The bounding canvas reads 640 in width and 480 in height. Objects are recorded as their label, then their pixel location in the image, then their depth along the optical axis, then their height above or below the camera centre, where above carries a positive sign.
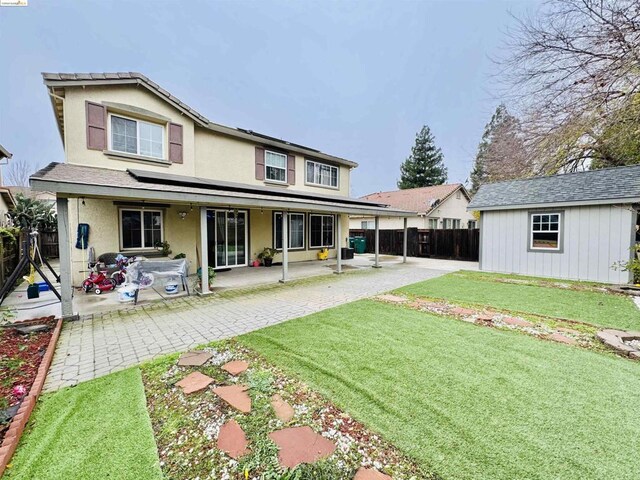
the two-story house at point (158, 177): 6.30 +1.62
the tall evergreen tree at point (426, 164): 33.59 +8.33
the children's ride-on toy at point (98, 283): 7.15 -1.38
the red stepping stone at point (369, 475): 1.82 -1.64
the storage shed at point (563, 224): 8.35 +0.24
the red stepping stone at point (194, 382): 2.88 -1.66
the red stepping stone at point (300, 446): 1.98 -1.64
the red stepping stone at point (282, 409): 2.43 -1.65
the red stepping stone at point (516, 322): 4.80 -1.64
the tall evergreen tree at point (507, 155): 12.30 +3.99
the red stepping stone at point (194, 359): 3.42 -1.65
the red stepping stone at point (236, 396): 2.59 -1.65
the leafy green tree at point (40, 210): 12.76 +1.04
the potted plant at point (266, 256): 11.91 -1.08
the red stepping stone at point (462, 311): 5.45 -1.63
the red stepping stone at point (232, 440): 2.06 -1.66
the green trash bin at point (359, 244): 18.28 -0.87
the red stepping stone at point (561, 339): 4.07 -1.64
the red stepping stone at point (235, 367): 3.25 -1.66
